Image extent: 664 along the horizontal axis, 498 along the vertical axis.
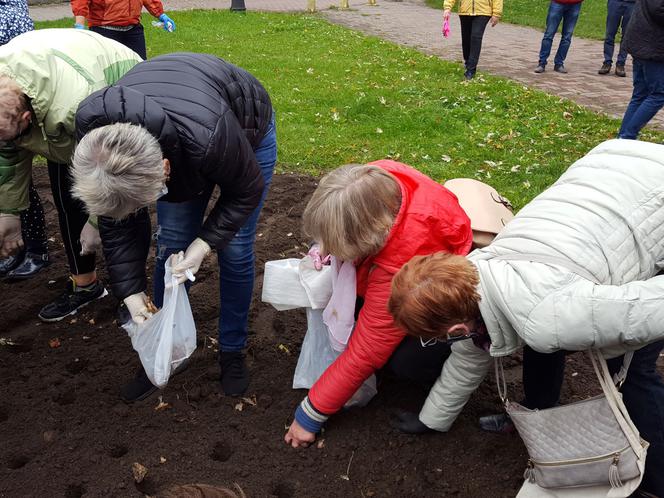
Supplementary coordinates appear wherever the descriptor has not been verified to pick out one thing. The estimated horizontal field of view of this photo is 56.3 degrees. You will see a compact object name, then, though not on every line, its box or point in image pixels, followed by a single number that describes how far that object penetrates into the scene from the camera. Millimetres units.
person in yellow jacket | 7150
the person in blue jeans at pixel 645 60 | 4441
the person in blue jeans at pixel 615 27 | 7750
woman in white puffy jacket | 1617
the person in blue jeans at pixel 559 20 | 7906
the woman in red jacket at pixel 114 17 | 5836
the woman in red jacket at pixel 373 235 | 1962
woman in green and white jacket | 2240
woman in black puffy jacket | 1808
